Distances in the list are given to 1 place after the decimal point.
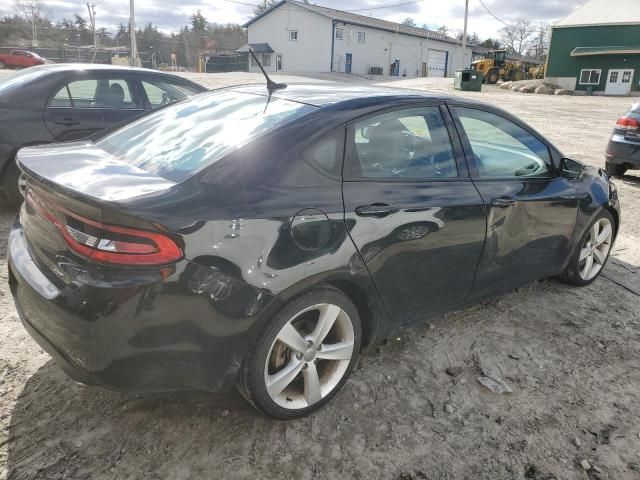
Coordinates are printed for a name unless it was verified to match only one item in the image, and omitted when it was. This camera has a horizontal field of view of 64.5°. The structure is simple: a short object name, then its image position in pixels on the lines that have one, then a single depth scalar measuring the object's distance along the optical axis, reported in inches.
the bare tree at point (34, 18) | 2518.8
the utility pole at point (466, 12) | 1636.4
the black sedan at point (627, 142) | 300.8
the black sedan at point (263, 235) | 76.2
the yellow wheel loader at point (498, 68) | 1451.8
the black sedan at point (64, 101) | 195.0
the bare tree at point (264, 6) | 2964.6
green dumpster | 1184.2
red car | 1449.3
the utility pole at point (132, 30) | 1203.5
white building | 1845.5
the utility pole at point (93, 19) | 2573.8
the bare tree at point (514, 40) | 3164.4
